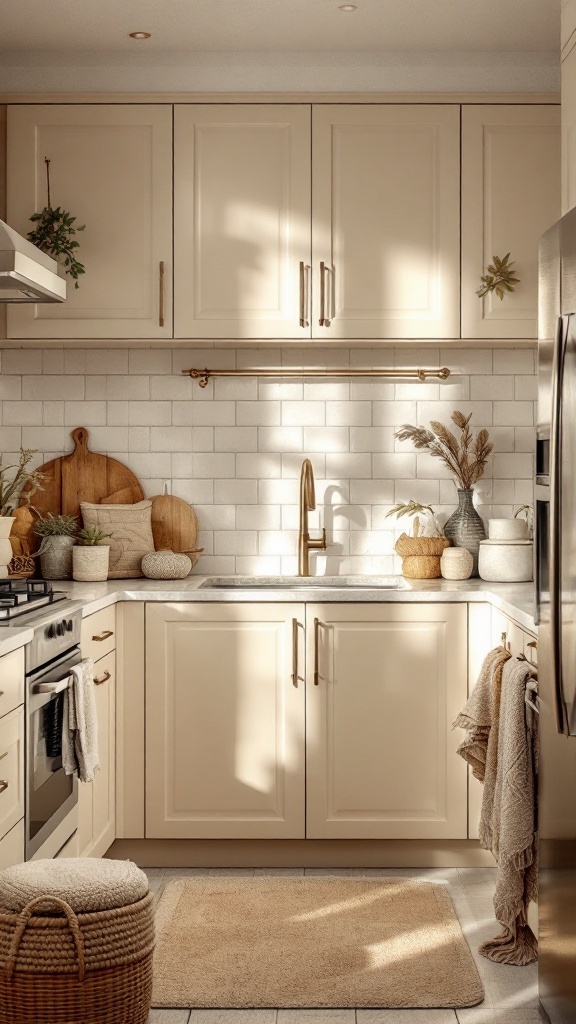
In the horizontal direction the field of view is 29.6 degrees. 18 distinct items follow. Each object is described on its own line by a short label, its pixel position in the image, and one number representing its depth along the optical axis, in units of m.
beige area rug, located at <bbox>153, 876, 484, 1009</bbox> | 2.72
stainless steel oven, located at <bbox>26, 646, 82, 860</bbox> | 2.69
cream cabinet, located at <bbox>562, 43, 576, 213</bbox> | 2.74
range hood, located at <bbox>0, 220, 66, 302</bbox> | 2.93
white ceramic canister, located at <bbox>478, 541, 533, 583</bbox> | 3.84
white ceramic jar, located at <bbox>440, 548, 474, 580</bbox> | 3.97
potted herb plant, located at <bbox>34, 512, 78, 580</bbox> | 4.00
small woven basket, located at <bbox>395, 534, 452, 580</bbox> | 4.04
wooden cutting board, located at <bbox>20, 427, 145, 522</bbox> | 4.21
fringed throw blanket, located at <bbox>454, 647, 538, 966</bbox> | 2.71
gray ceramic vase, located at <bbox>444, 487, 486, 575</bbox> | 4.09
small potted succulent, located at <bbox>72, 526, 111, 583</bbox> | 3.90
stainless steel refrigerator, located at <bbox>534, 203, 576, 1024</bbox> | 2.18
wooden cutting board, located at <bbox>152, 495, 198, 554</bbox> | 4.20
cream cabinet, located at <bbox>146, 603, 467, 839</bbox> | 3.64
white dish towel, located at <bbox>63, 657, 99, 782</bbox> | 2.94
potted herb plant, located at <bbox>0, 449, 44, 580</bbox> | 3.60
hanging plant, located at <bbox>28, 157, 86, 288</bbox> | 3.79
